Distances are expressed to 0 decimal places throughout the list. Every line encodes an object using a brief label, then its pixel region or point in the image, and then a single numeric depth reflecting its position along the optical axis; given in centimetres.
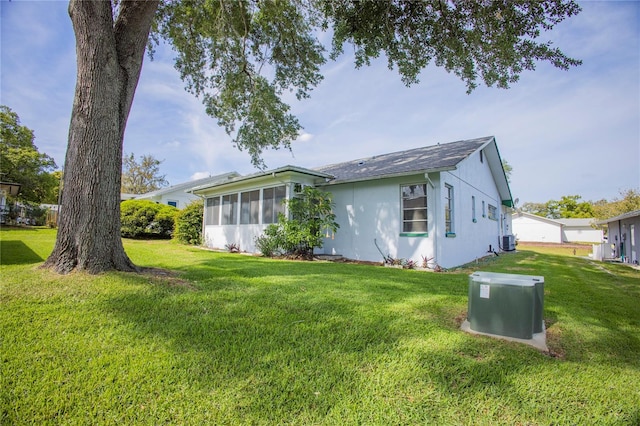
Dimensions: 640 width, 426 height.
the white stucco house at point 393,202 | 889
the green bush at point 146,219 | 1733
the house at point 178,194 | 2573
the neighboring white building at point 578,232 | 4028
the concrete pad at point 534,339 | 295
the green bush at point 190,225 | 1578
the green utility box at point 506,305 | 306
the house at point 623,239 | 1255
